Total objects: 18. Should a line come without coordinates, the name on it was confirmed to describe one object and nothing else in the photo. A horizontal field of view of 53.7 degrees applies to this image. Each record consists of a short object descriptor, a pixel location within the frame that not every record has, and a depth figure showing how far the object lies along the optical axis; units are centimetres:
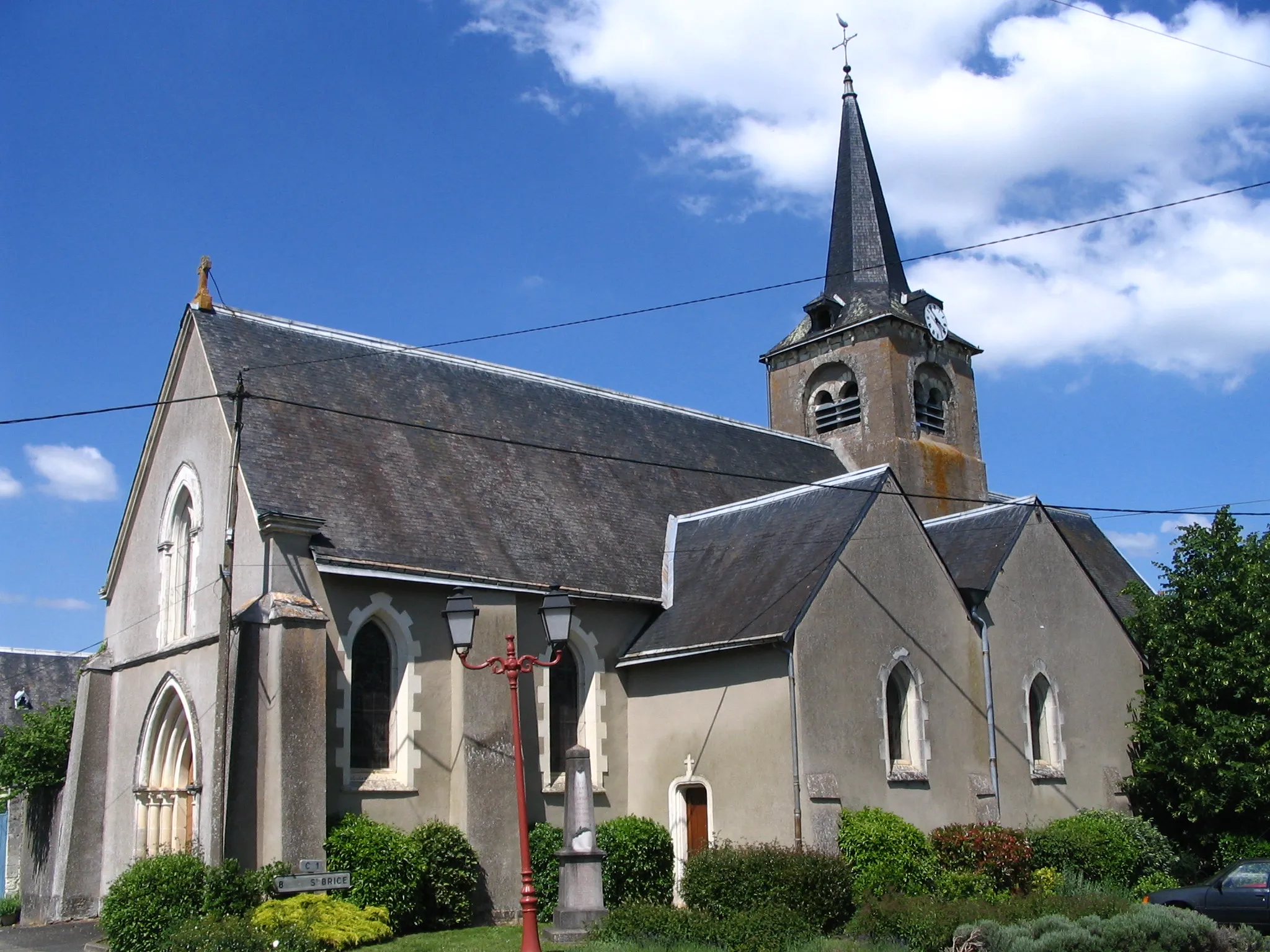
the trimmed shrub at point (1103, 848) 2052
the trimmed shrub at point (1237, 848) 2186
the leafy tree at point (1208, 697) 2191
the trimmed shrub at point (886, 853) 1770
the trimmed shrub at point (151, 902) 1523
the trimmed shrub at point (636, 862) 1931
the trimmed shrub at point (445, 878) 1730
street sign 1572
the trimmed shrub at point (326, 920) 1478
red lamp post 1368
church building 1798
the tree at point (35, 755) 2233
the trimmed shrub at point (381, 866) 1642
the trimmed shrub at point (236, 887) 1560
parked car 1638
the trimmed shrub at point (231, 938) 1363
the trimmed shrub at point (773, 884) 1598
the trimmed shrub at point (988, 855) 1900
